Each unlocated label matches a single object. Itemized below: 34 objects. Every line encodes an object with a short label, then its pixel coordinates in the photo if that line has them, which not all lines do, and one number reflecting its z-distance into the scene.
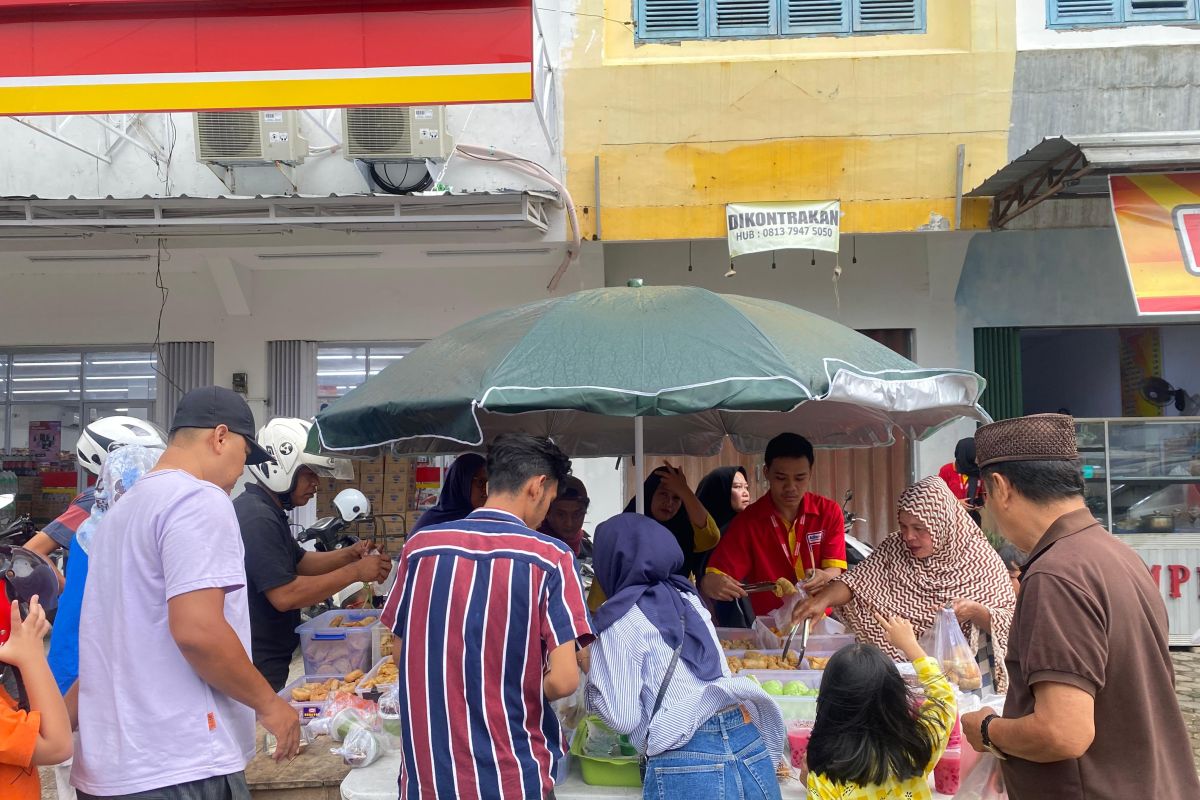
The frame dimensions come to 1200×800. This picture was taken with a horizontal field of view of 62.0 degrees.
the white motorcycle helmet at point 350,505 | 7.22
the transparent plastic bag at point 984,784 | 3.25
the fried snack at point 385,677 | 4.11
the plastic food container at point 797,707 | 3.67
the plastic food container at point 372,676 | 3.97
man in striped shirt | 2.73
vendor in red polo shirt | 4.96
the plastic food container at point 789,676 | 3.93
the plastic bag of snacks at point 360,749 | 3.52
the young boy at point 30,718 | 2.44
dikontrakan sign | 8.56
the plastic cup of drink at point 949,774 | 3.30
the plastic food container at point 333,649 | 4.47
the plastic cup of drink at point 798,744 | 3.45
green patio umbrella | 3.29
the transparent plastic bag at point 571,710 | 3.66
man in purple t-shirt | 2.60
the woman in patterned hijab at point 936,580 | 4.05
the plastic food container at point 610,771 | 3.35
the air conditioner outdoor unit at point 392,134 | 8.38
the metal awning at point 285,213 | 8.17
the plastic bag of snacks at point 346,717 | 3.73
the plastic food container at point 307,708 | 4.05
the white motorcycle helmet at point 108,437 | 4.46
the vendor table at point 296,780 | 3.58
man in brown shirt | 2.21
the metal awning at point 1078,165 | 7.00
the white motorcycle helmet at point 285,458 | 4.35
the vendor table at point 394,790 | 3.31
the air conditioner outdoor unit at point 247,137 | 8.46
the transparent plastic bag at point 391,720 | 3.64
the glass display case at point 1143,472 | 8.62
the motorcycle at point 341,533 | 7.21
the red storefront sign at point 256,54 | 5.61
